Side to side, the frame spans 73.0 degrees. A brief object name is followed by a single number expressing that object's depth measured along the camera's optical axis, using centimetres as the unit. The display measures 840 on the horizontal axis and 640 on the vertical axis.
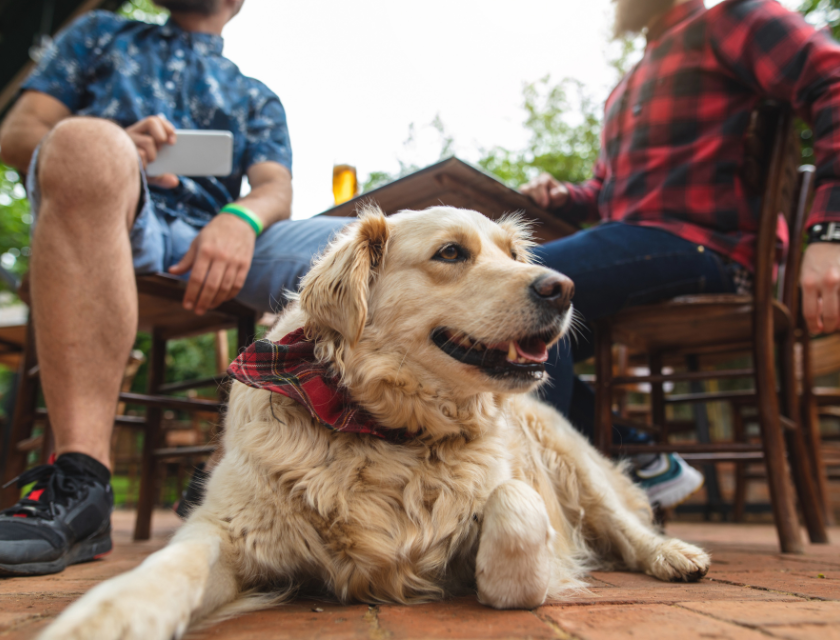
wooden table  236
